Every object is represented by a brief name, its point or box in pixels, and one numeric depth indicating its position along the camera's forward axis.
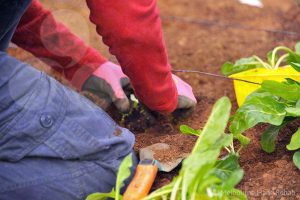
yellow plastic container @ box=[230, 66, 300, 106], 3.16
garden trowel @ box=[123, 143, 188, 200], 2.86
